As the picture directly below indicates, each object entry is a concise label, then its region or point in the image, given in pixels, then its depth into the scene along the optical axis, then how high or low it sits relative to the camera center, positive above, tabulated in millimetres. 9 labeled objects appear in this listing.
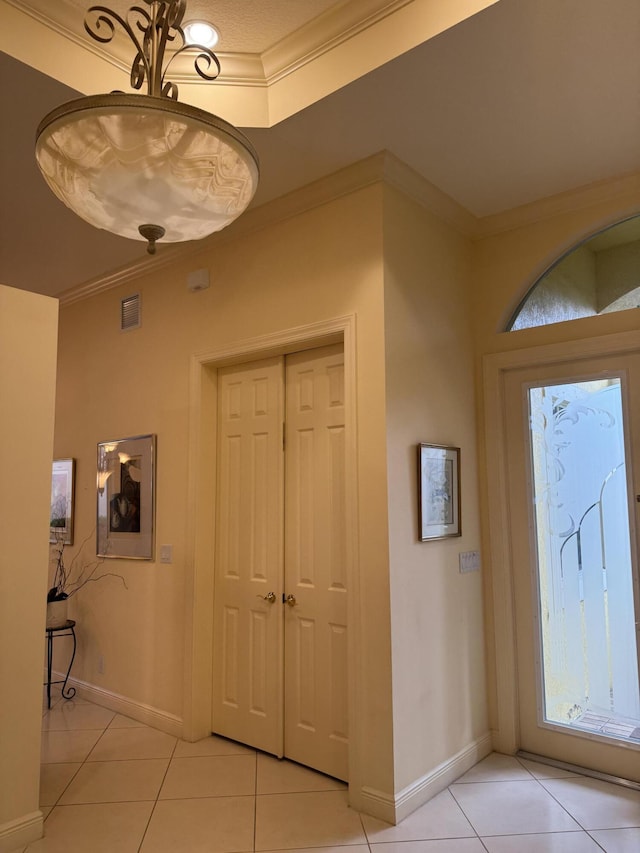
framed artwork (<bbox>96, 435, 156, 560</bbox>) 3844 +10
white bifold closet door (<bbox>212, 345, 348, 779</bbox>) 3035 -343
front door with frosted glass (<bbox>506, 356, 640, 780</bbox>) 2979 -332
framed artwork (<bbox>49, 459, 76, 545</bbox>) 4492 -7
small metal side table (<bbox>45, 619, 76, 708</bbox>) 4078 -985
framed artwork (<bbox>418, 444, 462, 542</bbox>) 2926 +25
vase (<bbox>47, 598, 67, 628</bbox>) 4031 -773
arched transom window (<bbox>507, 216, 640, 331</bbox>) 3105 +1136
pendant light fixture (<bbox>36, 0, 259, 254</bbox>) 1415 +849
